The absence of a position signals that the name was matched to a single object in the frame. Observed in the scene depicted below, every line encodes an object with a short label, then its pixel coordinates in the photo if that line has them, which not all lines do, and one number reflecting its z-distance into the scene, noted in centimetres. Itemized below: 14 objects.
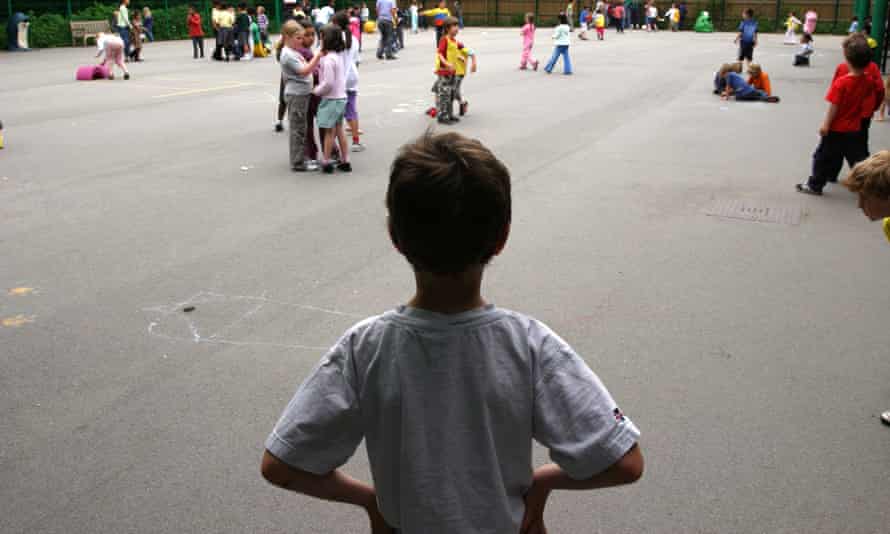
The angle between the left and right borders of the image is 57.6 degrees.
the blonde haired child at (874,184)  359
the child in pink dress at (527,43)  2334
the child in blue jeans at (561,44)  2202
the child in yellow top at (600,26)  3803
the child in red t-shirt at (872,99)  892
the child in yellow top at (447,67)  1359
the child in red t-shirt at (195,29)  2689
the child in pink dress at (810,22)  3647
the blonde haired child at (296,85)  997
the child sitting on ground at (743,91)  1703
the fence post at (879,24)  2095
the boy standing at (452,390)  159
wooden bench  3050
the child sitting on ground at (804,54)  2532
